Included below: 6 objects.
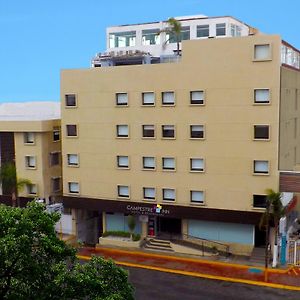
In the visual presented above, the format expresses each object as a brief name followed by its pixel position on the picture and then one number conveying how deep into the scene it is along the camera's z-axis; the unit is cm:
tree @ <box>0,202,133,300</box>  1619
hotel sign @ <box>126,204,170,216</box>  4009
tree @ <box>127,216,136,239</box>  4116
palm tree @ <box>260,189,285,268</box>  3409
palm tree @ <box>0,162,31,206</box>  4472
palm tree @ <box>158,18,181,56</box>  4613
